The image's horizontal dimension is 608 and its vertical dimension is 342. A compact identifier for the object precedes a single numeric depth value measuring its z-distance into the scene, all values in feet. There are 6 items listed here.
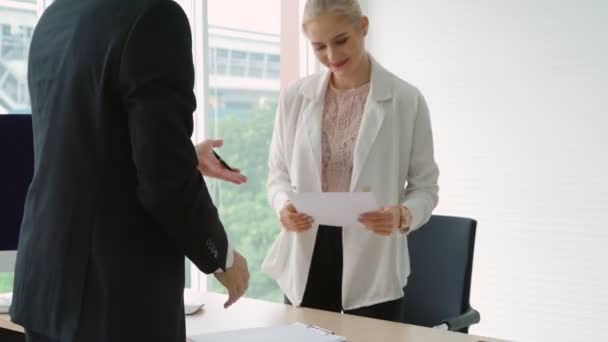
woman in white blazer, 6.84
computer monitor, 6.61
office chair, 7.84
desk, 5.82
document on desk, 5.46
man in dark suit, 3.90
